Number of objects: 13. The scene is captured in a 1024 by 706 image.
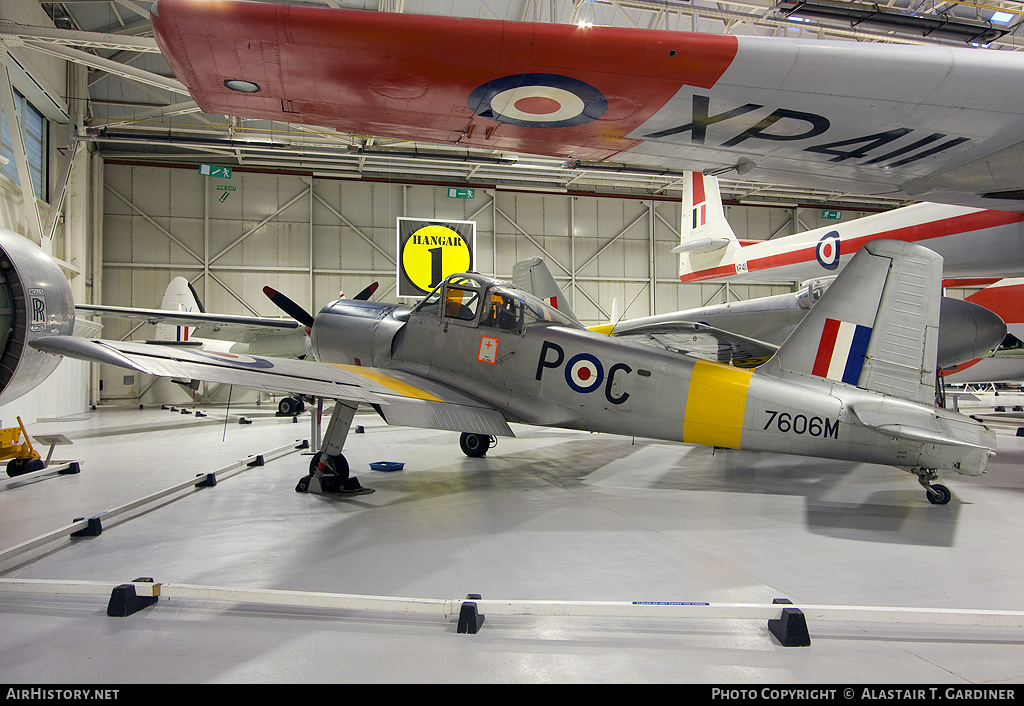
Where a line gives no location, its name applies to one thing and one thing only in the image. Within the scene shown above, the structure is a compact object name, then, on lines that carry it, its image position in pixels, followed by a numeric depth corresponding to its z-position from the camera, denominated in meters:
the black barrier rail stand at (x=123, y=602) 2.86
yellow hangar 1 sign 18.11
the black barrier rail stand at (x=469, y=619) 2.66
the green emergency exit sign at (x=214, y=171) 19.11
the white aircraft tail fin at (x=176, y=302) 17.83
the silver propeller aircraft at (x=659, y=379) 4.71
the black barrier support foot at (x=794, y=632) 2.55
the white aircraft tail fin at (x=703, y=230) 13.52
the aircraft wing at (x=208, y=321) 9.59
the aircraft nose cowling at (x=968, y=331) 8.68
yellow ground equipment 6.56
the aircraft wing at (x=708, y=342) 9.25
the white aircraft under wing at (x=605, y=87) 4.03
